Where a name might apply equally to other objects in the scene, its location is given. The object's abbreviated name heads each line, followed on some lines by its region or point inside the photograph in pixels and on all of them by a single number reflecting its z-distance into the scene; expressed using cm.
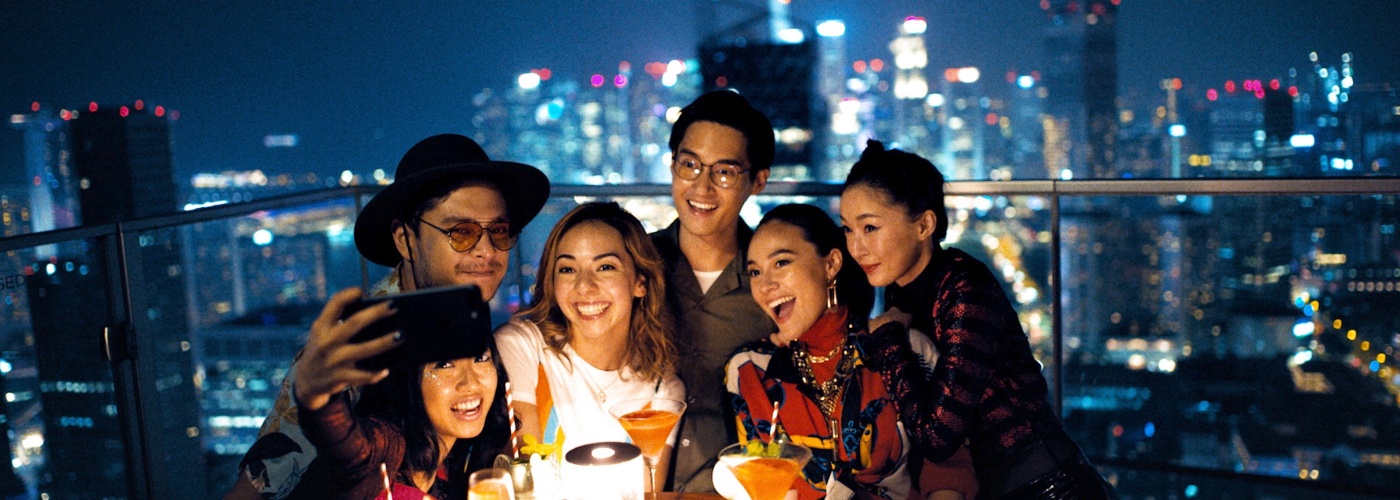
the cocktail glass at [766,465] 174
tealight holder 171
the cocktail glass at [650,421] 192
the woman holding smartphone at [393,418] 143
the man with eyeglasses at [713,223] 284
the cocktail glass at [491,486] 163
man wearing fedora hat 233
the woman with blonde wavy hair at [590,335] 244
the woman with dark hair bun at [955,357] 225
